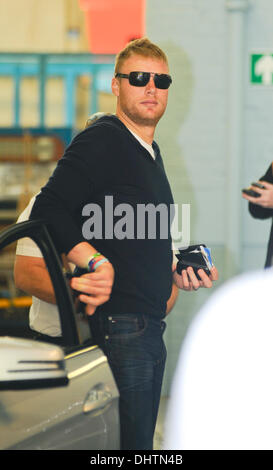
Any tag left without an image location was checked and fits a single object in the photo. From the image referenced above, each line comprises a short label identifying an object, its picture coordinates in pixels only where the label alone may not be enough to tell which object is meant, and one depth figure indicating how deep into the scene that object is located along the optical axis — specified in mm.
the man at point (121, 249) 4961
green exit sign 10773
